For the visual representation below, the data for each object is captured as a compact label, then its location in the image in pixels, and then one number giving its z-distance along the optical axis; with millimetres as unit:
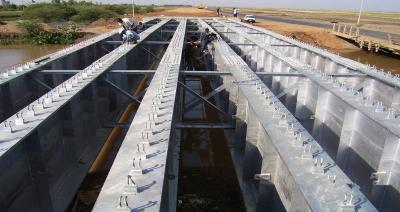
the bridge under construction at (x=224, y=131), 3891
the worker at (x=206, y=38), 16141
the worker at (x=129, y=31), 14109
